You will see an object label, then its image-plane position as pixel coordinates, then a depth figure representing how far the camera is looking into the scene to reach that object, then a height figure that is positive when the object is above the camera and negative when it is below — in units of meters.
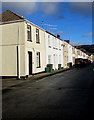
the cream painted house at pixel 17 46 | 11.85 +1.71
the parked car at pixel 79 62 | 28.90 -0.13
